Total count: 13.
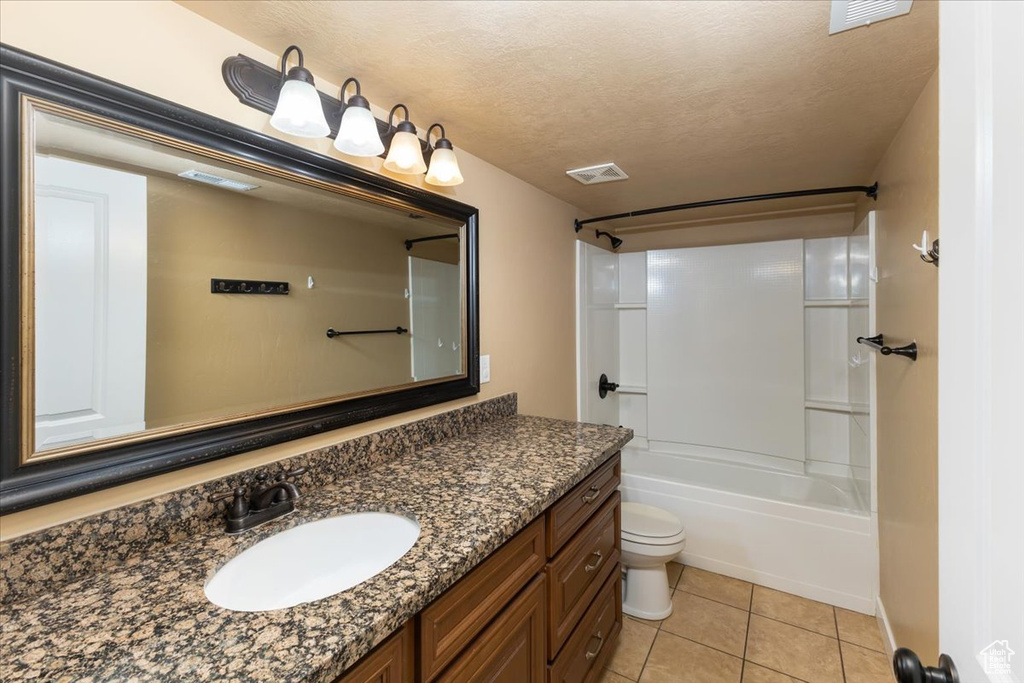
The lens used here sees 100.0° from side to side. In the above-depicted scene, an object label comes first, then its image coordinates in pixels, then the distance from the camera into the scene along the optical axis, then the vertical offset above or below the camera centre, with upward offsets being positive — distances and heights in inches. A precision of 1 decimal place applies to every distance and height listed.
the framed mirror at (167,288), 31.3 +5.0
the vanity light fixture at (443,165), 59.7 +24.4
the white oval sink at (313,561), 36.3 -20.7
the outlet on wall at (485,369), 77.4 -5.3
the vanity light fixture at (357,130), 47.6 +23.6
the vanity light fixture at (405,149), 55.2 +24.6
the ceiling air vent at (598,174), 82.0 +32.7
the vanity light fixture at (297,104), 42.1 +23.3
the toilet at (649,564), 83.0 -44.2
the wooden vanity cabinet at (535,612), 33.4 -27.5
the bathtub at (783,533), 85.0 -41.1
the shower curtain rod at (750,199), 81.0 +29.4
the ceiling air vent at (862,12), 38.8 +30.4
